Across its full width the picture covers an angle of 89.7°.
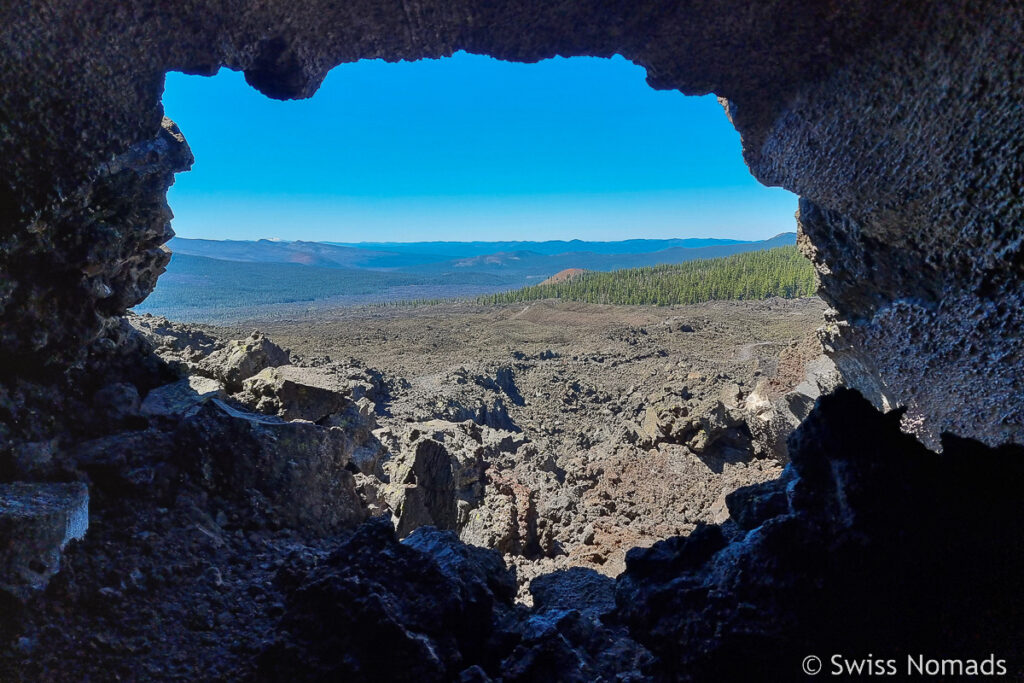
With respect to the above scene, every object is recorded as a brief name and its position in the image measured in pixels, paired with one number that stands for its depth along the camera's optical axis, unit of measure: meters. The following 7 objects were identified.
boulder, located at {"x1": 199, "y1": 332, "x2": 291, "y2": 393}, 7.75
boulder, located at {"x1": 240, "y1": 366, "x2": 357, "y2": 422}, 6.39
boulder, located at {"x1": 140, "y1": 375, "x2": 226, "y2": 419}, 3.90
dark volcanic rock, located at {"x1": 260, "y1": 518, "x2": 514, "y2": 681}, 2.59
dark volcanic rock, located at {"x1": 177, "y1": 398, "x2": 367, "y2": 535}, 3.71
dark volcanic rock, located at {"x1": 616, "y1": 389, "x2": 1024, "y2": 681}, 2.31
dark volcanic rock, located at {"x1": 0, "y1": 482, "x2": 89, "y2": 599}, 2.47
